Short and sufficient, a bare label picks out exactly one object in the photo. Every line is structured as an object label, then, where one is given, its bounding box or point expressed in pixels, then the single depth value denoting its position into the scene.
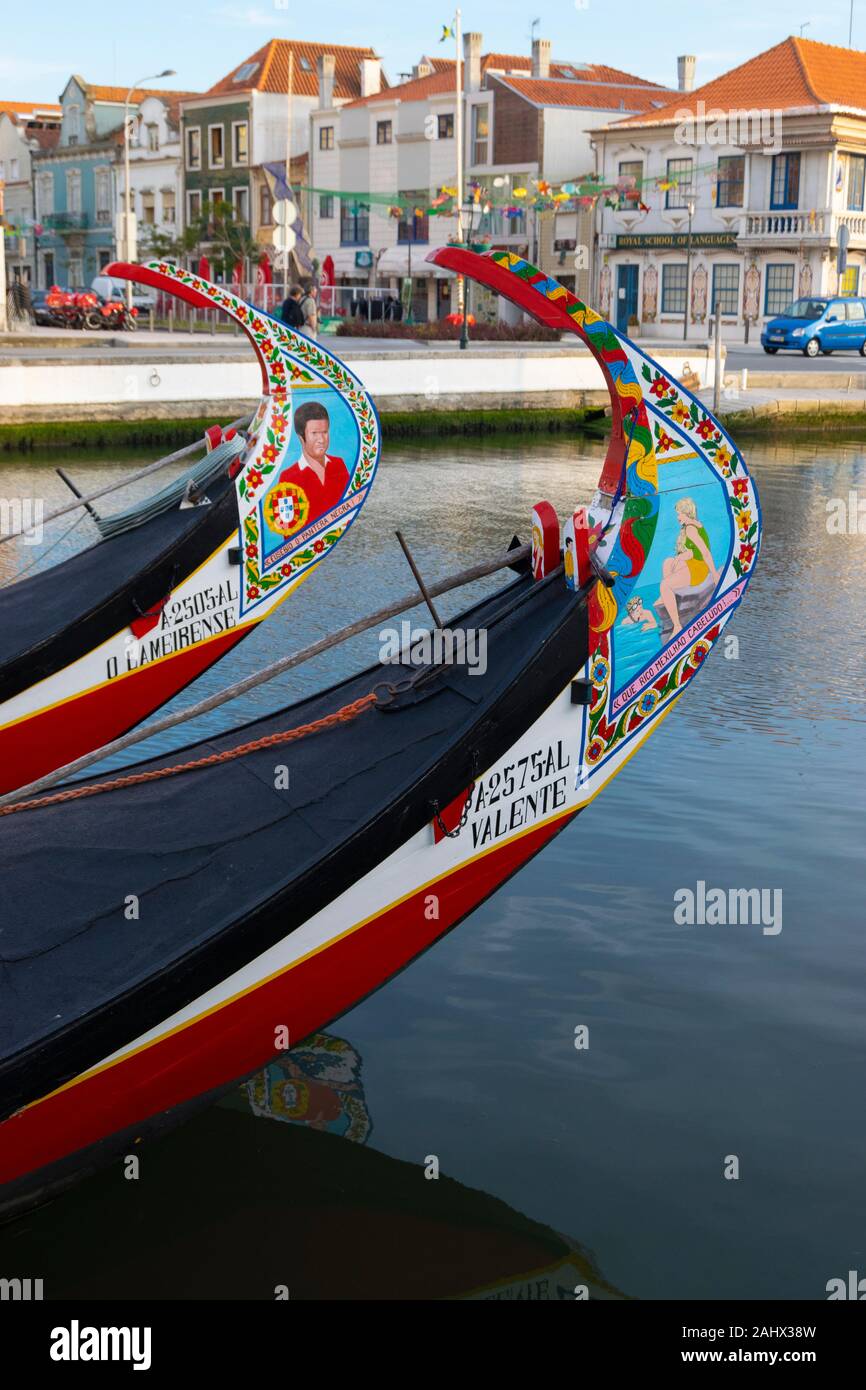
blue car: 37.78
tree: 53.03
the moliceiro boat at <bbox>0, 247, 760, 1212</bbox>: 4.73
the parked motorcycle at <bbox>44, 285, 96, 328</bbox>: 37.59
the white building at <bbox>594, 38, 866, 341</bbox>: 43.22
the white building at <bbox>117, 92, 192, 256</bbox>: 62.62
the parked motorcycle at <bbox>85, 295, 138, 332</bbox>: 37.84
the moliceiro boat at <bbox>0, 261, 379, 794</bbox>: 8.10
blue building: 64.31
